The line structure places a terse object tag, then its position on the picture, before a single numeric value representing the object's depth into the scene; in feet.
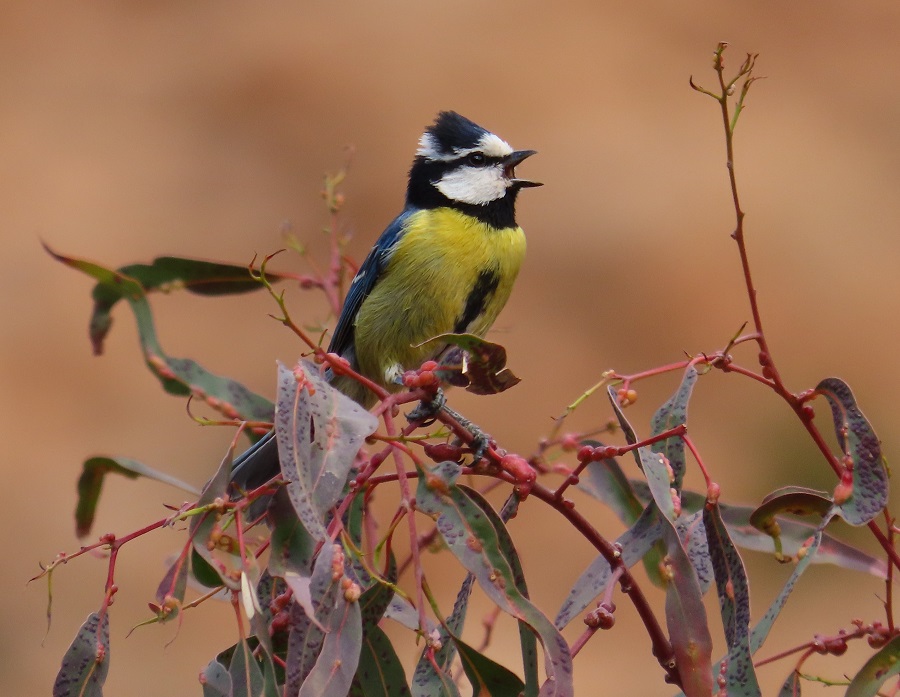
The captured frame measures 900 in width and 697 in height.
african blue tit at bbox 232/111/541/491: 13.79
